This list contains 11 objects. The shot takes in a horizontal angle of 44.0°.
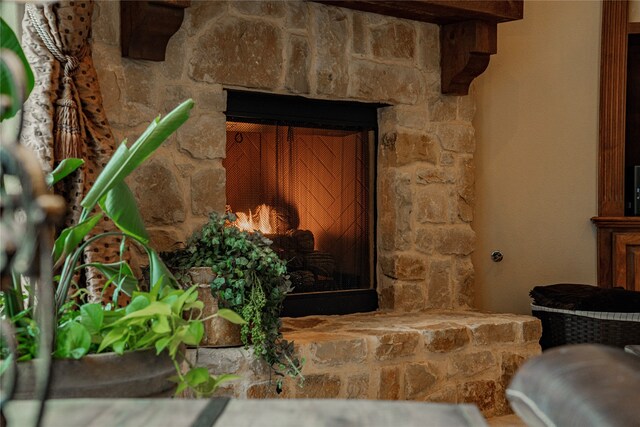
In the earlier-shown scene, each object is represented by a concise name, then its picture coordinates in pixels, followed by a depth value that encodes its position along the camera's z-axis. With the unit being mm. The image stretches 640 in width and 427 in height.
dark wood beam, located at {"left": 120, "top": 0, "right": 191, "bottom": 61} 2758
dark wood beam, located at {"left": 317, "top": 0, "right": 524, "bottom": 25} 3299
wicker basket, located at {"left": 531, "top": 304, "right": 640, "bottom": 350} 3480
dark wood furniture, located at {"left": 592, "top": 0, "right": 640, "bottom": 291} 4094
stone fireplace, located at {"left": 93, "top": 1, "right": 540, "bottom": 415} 2949
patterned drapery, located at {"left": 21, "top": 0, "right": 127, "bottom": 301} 2490
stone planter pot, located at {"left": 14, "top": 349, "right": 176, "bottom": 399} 1244
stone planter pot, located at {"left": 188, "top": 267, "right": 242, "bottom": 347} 2541
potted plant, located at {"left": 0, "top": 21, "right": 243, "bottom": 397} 1277
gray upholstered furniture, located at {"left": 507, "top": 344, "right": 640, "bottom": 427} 1167
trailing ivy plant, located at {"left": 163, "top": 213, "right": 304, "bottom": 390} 2520
